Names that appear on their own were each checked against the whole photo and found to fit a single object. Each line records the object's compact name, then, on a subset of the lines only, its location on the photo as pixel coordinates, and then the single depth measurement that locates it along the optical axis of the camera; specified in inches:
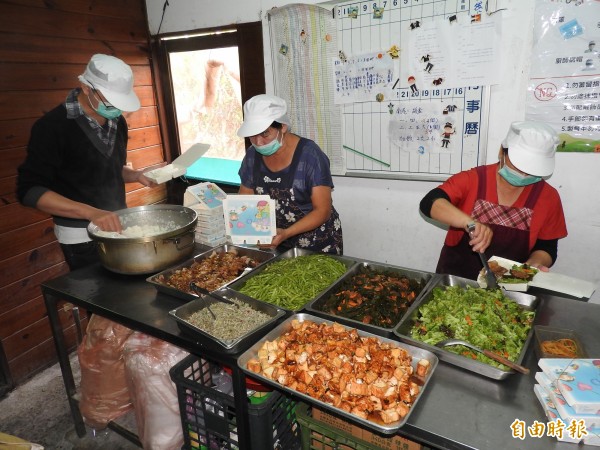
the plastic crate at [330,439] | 65.6
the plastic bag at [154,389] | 95.7
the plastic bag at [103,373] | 105.2
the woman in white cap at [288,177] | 110.2
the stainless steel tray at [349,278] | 74.4
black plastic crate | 77.8
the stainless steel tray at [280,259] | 92.7
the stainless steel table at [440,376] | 53.3
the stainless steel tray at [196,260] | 88.5
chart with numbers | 117.9
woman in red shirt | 88.5
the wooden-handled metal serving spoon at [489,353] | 59.6
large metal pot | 92.8
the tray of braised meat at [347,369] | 57.1
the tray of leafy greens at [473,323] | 64.1
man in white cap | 102.3
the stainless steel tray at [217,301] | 70.0
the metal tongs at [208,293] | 80.7
